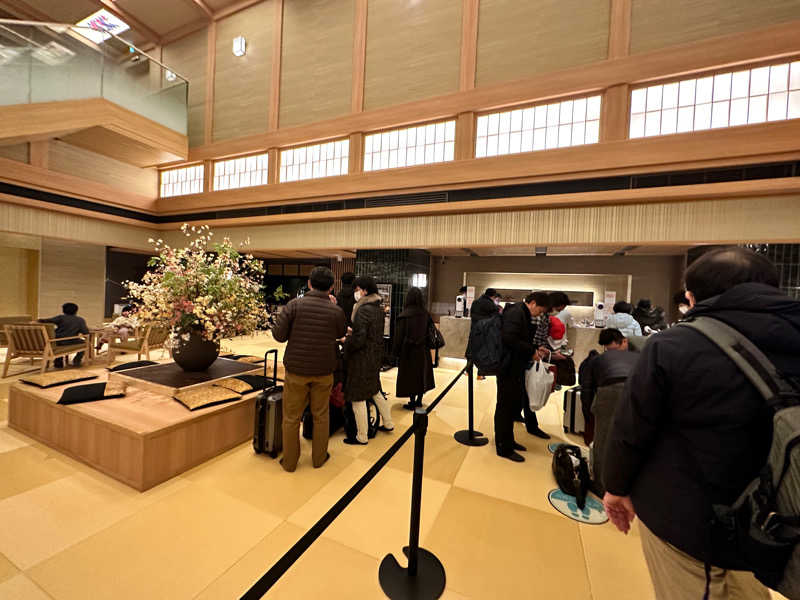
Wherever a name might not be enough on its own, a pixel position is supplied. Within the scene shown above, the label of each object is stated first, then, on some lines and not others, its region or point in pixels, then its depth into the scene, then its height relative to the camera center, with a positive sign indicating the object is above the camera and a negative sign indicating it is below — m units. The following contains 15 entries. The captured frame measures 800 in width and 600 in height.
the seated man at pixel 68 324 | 5.41 -0.79
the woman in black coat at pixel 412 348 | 3.80 -0.66
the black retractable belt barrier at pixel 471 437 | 3.35 -1.53
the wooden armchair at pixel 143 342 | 5.78 -1.12
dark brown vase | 3.35 -0.74
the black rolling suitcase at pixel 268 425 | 2.88 -1.26
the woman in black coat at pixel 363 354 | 3.21 -0.65
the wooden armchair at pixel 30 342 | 4.86 -1.01
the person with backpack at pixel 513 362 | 2.95 -0.60
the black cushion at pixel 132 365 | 3.52 -0.97
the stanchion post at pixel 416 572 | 1.60 -1.57
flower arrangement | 3.10 -0.11
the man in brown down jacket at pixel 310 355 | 2.60 -0.54
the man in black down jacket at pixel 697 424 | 0.89 -0.36
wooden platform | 2.48 -1.29
